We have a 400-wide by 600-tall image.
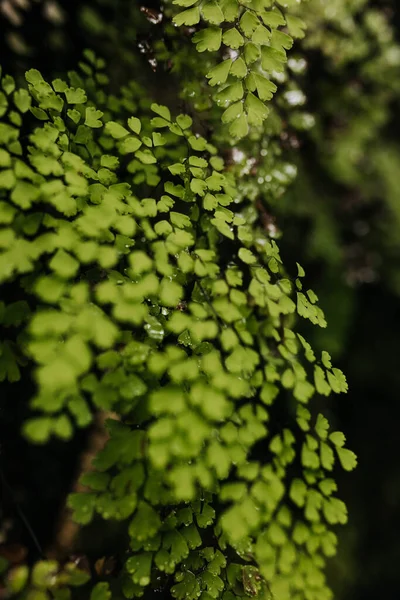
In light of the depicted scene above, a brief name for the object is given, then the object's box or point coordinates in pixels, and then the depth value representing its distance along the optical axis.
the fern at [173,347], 0.58
